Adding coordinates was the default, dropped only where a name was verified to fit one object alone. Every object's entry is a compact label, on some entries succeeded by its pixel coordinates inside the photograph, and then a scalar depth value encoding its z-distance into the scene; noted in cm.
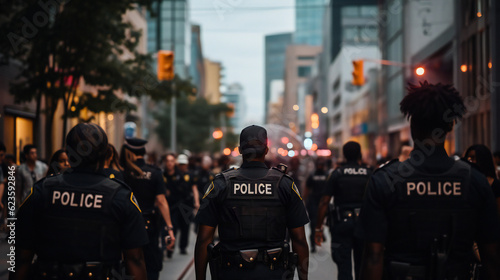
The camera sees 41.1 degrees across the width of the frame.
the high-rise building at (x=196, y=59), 11130
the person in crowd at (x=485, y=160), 615
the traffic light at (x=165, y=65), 1952
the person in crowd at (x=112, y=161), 725
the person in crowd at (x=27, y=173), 1120
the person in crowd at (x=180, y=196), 1298
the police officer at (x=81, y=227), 380
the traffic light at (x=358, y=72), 2377
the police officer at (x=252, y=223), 476
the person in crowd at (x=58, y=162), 643
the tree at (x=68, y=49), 1555
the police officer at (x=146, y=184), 786
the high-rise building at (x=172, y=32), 8944
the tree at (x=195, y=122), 6431
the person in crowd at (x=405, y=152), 952
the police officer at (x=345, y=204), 800
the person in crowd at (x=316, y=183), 1345
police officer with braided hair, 367
